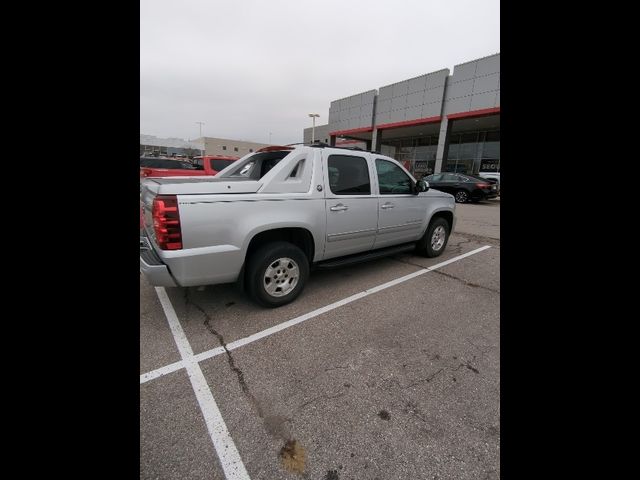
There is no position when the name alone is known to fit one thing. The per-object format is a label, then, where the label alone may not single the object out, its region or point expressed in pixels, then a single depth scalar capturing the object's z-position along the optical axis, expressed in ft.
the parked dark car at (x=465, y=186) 47.44
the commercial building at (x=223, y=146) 249.75
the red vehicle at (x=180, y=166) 31.73
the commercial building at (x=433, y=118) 64.44
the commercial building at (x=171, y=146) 229.45
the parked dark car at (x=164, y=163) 38.58
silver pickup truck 8.89
